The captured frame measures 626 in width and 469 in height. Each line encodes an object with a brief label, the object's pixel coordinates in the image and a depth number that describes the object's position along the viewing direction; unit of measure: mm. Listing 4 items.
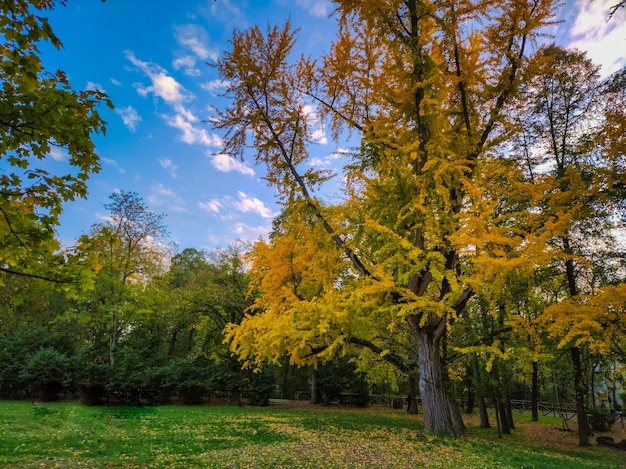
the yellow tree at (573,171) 7605
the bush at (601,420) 15180
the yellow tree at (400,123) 7984
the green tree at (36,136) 2510
